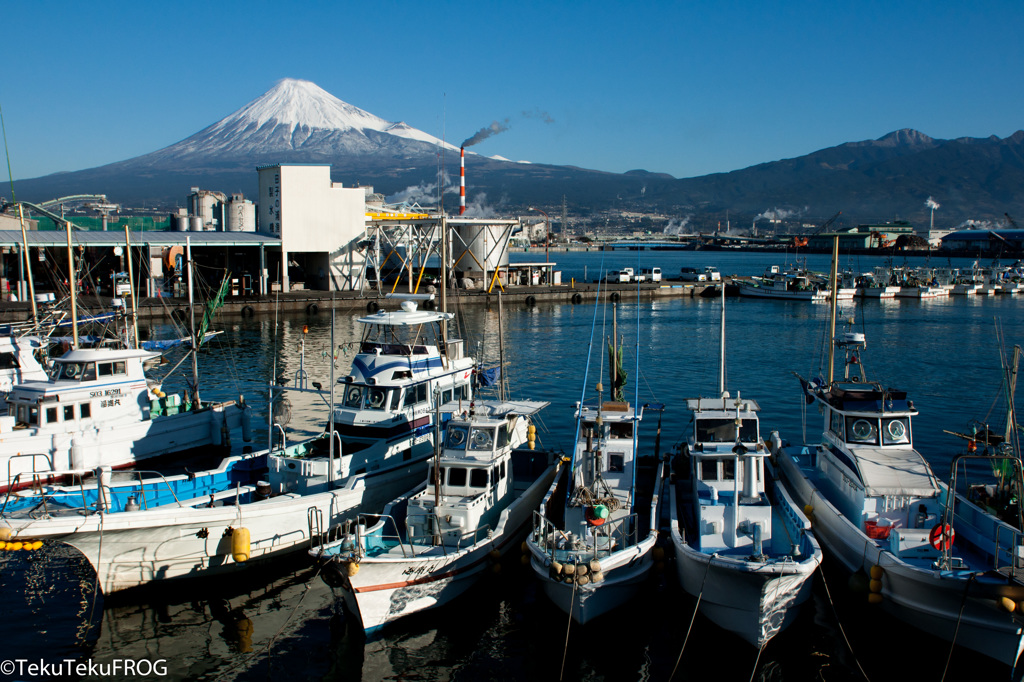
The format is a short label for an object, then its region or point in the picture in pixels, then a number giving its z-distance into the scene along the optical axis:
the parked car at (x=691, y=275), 75.00
